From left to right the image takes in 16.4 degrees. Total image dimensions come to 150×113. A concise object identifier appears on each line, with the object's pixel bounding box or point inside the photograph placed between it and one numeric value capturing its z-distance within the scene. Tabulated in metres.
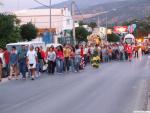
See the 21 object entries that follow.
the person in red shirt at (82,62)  33.60
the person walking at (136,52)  56.64
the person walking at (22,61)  25.77
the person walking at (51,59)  29.61
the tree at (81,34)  91.62
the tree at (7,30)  49.04
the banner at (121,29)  126.94
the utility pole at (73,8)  58.28
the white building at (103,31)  119.69
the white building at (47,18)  88.56
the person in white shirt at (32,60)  25.69
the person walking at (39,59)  28.84
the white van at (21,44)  30.34
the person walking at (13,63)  25.80
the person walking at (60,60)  30.38
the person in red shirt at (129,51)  48.09
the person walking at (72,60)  31.87
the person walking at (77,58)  31.94
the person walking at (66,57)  31.64
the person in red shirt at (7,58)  27.02
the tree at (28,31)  64.19
